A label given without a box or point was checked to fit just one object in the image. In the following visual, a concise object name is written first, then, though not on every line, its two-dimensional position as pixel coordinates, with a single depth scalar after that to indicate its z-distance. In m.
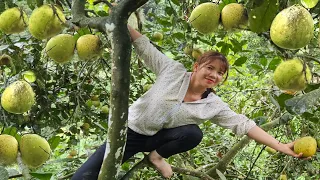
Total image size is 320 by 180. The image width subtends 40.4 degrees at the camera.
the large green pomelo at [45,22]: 1.52
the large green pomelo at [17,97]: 1.50
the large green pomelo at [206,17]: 1.64
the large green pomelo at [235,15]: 1.55
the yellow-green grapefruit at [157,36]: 2.87
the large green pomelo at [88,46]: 1.55
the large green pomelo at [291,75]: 1.31
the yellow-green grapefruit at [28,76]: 1.92
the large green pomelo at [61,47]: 1.56
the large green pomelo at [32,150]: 1.51
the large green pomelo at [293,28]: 1.01
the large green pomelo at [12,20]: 1.67
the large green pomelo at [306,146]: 1.74
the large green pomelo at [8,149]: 1.43
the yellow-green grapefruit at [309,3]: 1.05
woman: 1.99
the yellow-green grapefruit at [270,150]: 2.91
